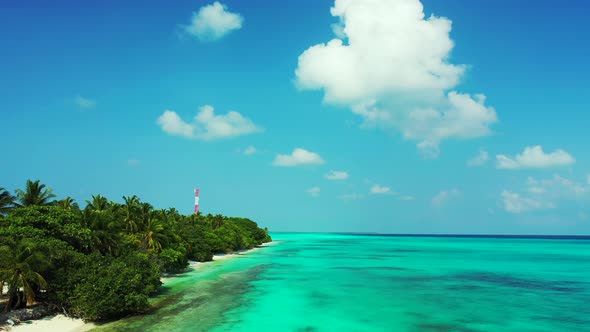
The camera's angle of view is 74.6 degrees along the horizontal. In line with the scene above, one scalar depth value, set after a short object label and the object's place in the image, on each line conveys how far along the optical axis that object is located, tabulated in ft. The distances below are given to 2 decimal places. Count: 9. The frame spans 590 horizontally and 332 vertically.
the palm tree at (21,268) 74.64
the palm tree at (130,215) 152.87
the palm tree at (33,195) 131.85
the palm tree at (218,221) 308.19
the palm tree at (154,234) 148.46
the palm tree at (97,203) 151.39
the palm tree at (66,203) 167.32
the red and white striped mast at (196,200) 450.71
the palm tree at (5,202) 121.80
